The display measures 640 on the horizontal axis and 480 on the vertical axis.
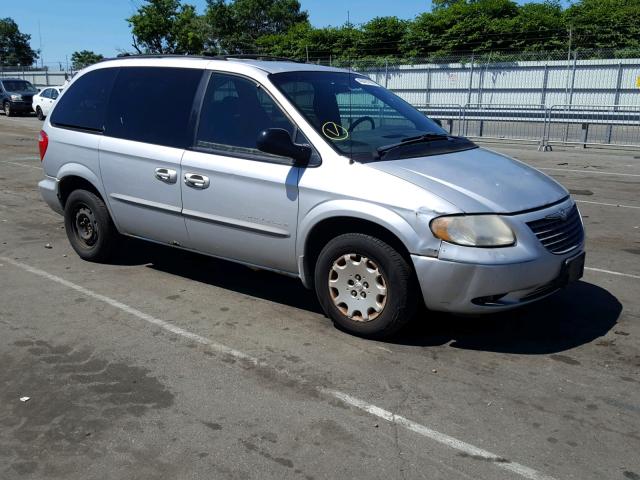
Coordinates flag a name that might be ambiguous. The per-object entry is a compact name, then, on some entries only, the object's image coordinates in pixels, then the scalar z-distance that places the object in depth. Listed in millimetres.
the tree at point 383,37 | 38875
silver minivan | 4141
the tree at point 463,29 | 34844
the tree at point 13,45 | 82625
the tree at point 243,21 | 60719
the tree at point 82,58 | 47416
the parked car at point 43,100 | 30297
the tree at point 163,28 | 44656
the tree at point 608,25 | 31328
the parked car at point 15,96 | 32828
